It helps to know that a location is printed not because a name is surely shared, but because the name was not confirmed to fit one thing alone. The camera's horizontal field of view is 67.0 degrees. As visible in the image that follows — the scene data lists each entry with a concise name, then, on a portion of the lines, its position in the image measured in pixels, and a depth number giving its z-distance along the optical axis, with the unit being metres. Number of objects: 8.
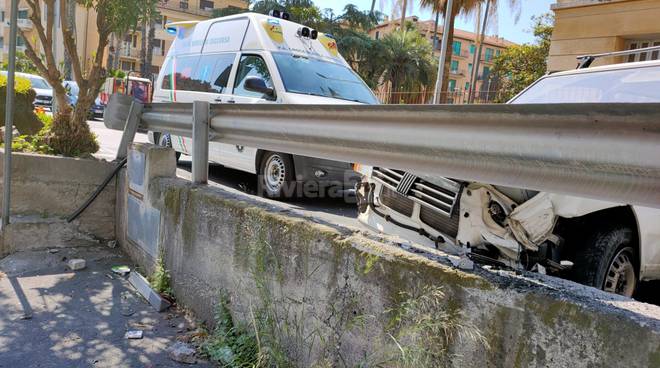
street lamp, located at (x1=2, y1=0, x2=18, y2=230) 4.52
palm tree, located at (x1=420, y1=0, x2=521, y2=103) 23.00
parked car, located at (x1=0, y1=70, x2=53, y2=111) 21.36
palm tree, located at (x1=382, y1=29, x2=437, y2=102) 30.23
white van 6.57
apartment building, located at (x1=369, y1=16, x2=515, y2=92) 71.12
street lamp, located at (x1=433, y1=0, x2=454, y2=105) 15.03
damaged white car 3.13
